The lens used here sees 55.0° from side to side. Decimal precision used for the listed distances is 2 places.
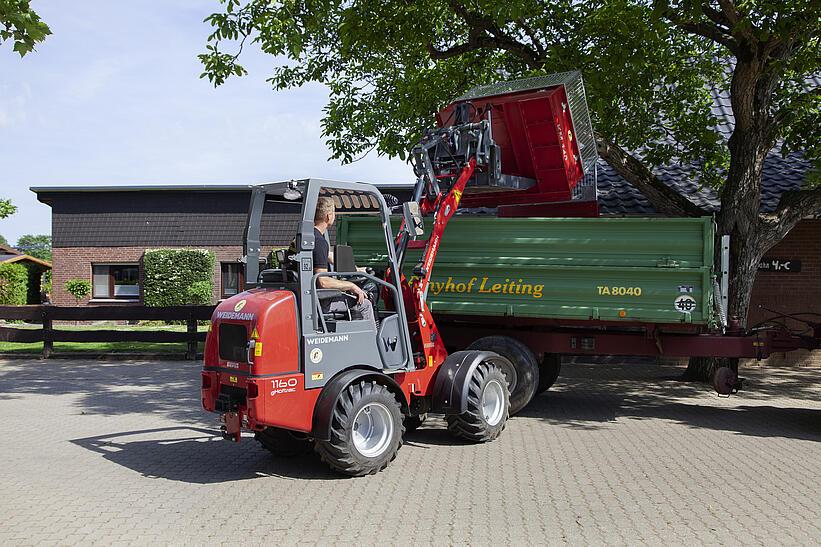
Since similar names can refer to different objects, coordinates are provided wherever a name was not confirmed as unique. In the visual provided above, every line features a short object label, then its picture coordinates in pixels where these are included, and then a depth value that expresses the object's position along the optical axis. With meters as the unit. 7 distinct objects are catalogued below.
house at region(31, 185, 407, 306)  27.58
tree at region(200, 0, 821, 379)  10.44
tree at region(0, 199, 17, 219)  24.98
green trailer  8.52
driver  6.80
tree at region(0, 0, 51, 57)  6.51
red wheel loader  6.36
